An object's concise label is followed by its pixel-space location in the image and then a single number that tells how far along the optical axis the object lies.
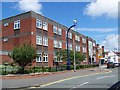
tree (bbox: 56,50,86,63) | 19.79
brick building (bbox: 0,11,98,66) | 18.45
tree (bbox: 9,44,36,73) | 11.71
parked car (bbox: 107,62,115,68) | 23.04
